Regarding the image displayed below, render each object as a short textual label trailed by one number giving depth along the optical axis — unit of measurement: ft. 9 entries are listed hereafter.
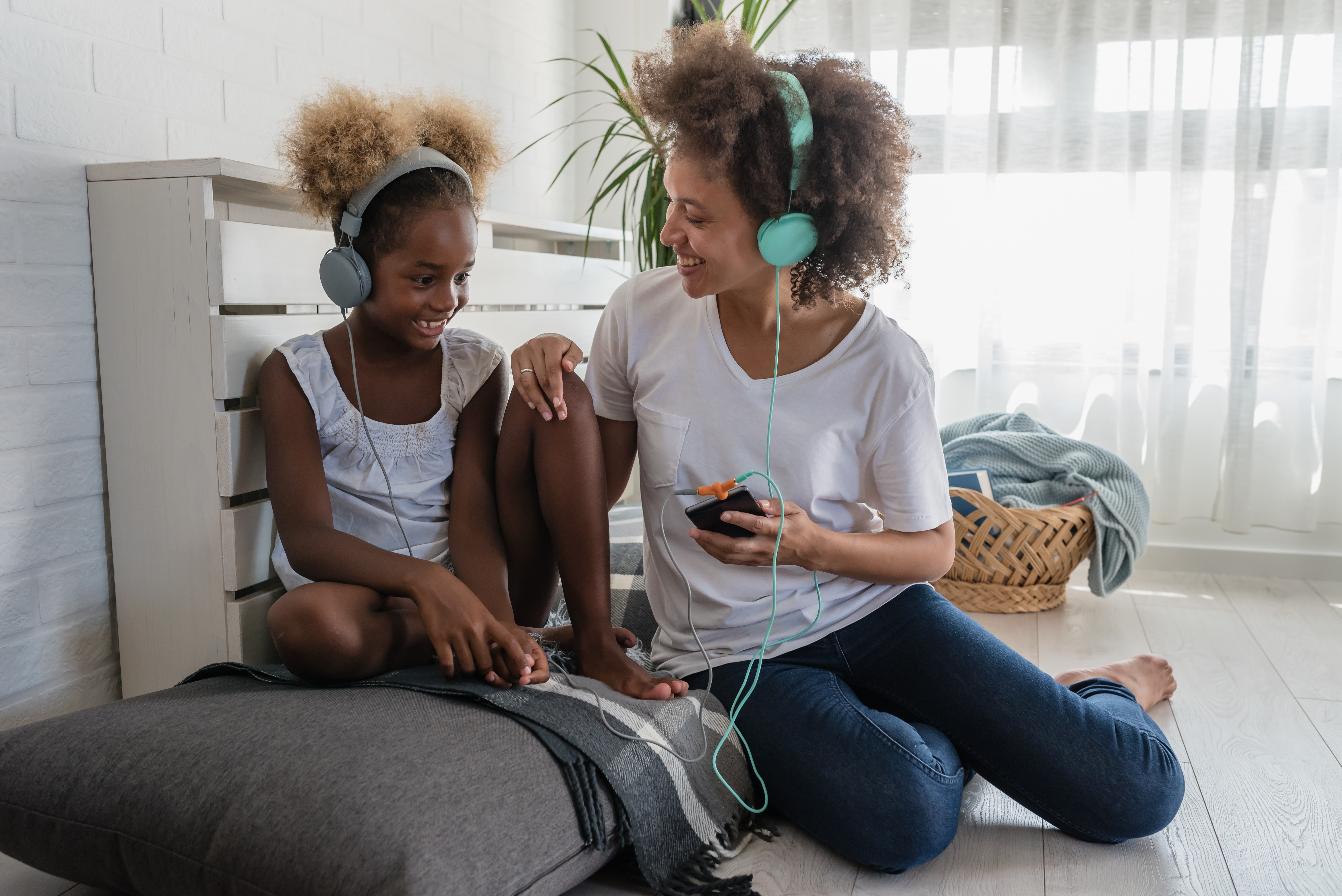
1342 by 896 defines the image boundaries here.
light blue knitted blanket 7.31
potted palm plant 7.58
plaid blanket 3.48
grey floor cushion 2.92
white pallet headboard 4.25
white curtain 8.23
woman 3.82
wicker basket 7.16
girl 3.87
